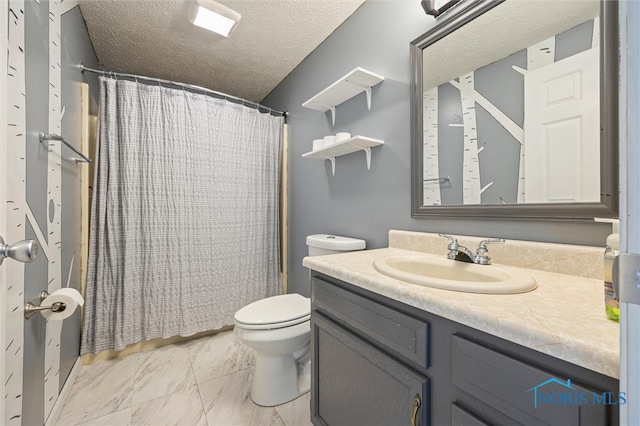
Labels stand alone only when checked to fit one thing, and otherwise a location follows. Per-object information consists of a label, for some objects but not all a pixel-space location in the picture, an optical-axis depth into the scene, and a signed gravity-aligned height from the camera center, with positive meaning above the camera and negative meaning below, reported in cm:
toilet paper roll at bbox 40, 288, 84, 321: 104 -35
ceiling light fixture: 156 +120
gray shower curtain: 178 -2
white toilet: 138 -69
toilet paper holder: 92 -35
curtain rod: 173 +94
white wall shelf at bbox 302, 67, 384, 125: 146 +73
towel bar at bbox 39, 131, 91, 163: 108 +31
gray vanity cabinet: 46 -37
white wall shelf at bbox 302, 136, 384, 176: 147 +39
